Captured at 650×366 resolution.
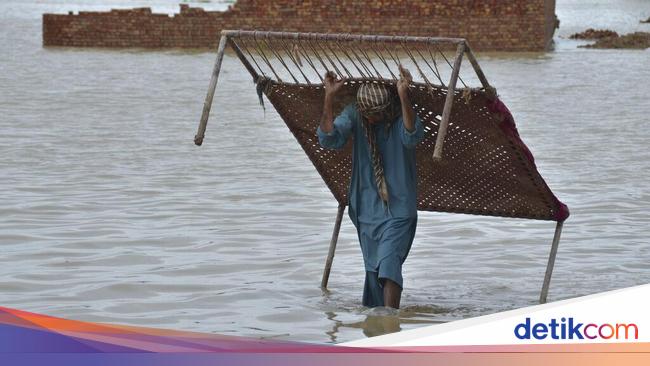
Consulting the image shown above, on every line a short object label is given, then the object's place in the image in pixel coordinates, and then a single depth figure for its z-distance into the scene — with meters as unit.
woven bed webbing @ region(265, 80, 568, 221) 12.20
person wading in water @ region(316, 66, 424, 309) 11.86
